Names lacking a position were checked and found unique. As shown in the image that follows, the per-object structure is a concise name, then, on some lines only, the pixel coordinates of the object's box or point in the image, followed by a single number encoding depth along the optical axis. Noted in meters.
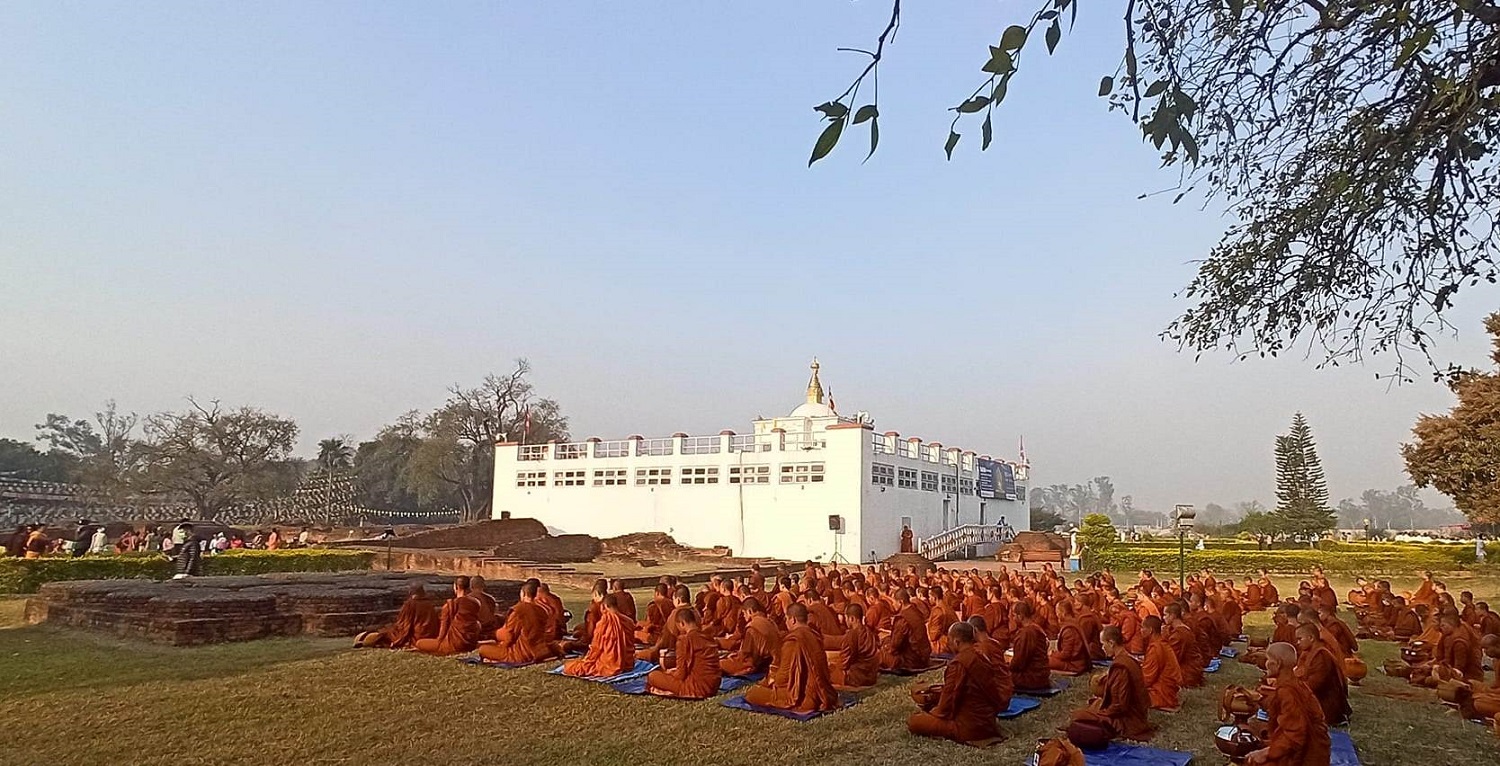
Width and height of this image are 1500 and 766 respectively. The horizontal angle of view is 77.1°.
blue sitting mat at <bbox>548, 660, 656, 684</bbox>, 9.08
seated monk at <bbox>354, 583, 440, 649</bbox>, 10.91
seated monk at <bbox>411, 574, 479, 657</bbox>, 10.52
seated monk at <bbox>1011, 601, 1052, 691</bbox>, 8.63
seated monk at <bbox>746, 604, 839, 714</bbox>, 7.69
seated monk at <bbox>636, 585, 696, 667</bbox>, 9.20
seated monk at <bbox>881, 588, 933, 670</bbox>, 9.84
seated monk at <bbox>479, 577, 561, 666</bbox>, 10.00
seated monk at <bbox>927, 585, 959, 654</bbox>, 11.22
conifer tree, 43.72
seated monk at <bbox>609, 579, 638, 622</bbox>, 10.30
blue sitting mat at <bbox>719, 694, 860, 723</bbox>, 7.47
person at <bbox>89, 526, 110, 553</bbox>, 20.88
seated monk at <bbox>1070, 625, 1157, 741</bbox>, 6.85
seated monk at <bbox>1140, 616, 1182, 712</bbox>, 7.95
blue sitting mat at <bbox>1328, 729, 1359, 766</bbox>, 6.33
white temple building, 30.66
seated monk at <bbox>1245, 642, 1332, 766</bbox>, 5.55
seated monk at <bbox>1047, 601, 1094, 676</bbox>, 9.79
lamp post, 17.00
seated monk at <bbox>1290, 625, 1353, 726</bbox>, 7.16
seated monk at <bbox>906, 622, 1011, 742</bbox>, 6.85
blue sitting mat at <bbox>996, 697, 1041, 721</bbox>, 7.70
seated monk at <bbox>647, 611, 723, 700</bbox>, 8.16
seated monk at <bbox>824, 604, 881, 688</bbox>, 8.92
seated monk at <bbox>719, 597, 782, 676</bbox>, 8.97
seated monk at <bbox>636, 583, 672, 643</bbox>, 10.95
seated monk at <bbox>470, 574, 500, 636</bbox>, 11.08
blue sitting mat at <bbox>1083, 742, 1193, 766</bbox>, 6.24
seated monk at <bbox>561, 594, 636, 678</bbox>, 9.21
